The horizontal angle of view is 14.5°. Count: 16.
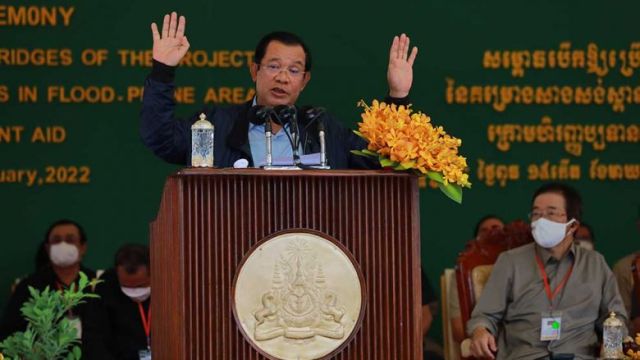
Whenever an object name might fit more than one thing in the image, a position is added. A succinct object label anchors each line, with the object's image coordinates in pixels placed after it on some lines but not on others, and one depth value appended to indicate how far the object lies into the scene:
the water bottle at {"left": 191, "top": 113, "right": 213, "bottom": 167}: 6.99
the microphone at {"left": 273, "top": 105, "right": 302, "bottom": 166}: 7.30
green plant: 7.36
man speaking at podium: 7.70
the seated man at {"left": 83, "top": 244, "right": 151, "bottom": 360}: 12.17
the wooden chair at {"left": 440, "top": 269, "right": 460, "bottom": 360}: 13.25
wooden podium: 6.70
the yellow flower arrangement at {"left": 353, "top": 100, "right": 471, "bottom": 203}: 6.97
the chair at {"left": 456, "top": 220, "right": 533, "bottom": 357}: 11.96
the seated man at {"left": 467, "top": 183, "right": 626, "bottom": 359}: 11.22
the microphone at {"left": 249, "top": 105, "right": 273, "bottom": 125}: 7.44
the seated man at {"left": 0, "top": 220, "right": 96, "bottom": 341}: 13.48
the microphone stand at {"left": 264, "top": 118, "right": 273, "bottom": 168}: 7.01
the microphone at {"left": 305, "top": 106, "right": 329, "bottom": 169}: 7.39
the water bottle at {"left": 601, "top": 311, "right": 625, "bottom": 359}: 9.94
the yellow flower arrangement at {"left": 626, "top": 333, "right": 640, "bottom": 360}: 9.17
